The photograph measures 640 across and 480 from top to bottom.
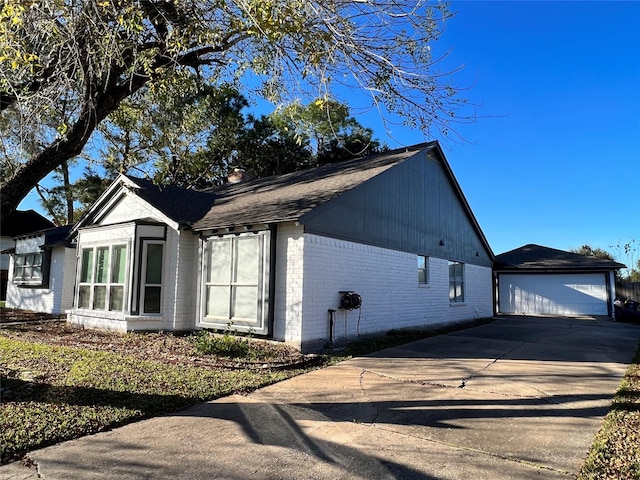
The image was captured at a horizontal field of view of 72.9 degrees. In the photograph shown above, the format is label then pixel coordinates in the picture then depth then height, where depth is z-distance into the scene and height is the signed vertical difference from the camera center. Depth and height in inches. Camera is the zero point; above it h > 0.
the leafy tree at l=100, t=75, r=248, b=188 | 319.0 +128.0
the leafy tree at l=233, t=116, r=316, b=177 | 1119.6 +337.5
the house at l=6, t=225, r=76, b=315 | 644.7 +11.0
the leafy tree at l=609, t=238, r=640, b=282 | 1513.0 +63.5
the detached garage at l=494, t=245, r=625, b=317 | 784.3 +6.5
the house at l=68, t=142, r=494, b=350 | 372.2 +27.9
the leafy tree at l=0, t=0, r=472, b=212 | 213.3 +126.6
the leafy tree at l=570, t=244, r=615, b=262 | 1715.1 +150.5
